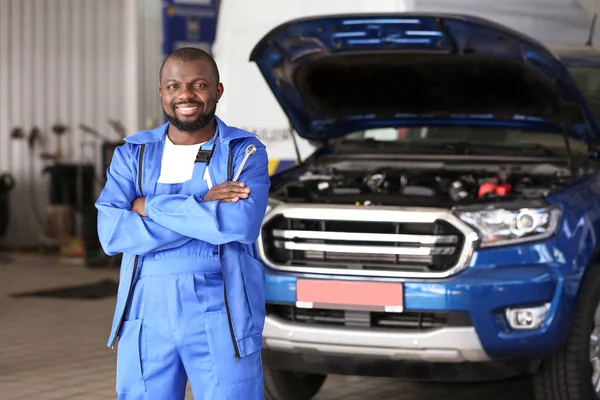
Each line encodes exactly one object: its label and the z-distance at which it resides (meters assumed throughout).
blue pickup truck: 6.52
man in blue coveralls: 4.34
